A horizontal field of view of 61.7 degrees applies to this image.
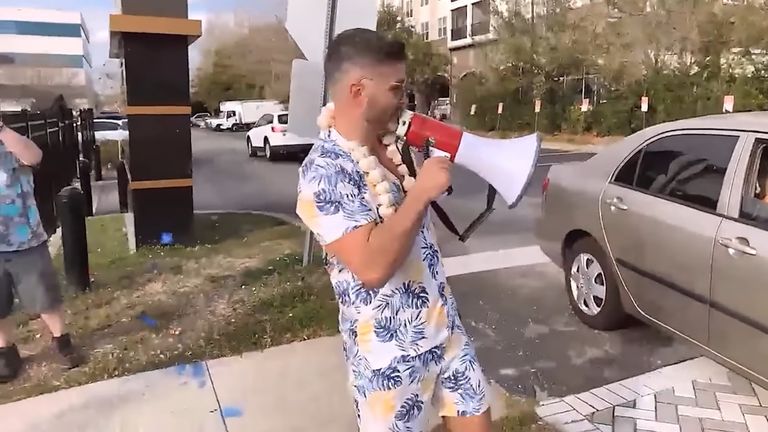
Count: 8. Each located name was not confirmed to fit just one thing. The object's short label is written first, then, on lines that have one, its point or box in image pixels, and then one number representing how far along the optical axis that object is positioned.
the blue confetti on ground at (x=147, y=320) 3.37
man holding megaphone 1.40
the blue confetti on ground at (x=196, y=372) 3.15
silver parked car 2.63
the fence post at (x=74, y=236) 2.93
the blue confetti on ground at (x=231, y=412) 2.88
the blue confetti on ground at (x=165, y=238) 3.44
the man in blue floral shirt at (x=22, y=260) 2.72
